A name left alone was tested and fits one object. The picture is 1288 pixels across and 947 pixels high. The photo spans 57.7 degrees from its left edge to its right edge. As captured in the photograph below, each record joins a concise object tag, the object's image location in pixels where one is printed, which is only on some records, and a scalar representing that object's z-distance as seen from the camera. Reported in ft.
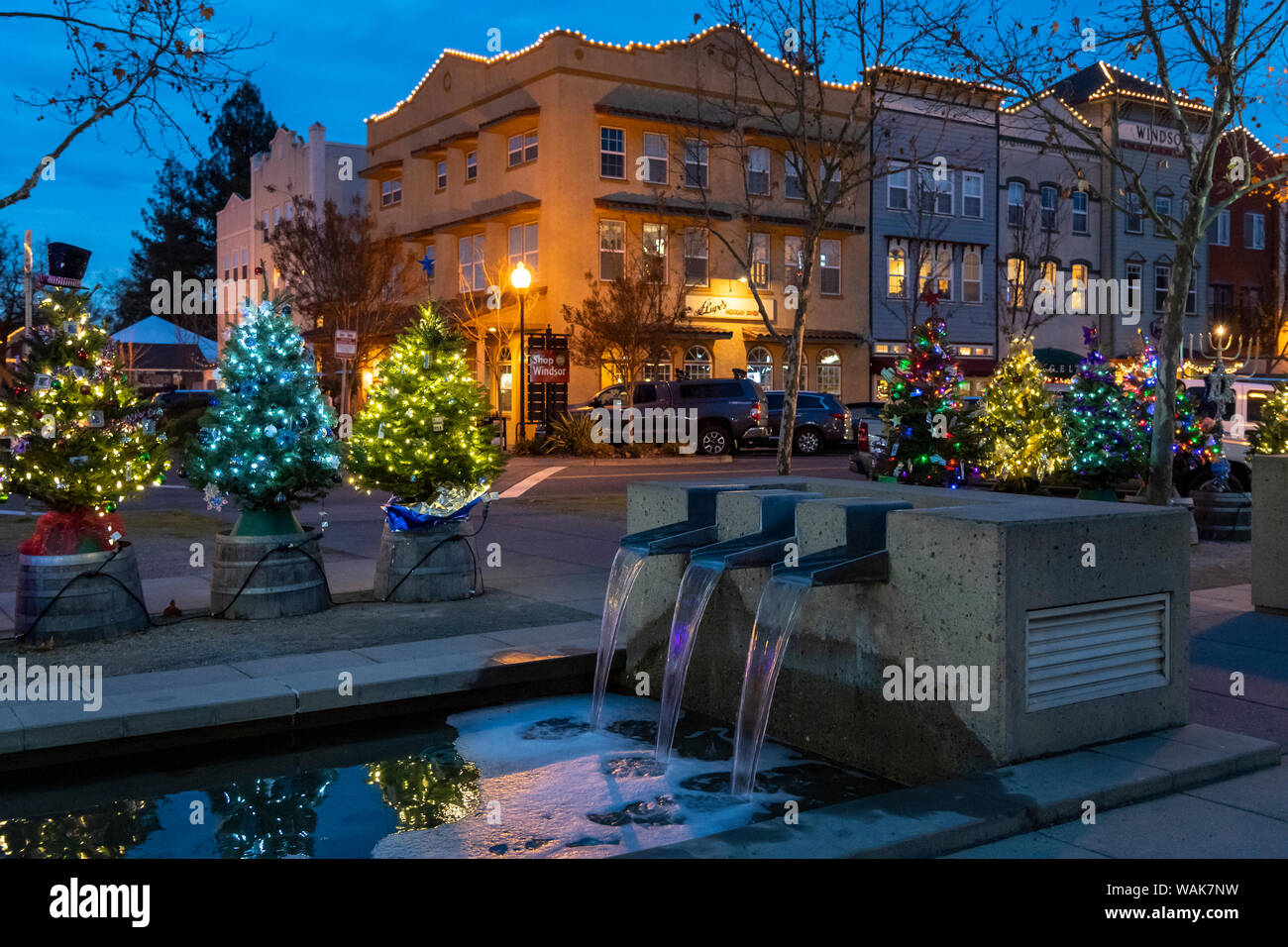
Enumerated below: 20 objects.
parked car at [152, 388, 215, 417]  141.38
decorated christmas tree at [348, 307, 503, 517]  33.78
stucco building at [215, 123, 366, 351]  163.43
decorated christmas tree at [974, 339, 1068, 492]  55.06
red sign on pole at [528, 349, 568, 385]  102.22
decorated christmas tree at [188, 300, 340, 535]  30.50
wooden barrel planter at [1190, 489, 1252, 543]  48.91
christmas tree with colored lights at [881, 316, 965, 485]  48.60
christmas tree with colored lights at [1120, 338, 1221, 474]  52.26
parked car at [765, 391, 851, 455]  112.37
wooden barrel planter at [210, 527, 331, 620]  29.99
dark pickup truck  105.40
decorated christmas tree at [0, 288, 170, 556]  27.68
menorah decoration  52.21
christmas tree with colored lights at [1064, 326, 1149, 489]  49.34
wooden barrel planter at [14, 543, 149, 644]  26.78
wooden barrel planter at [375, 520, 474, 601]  32.91
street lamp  95.55
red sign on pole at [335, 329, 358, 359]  83.41
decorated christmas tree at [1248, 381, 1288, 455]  50.03
